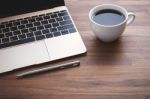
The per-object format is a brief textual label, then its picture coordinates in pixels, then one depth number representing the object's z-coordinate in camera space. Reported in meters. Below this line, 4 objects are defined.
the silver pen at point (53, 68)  0.64
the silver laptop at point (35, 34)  0.66
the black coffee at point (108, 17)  0.68
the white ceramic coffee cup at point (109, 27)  0.65
